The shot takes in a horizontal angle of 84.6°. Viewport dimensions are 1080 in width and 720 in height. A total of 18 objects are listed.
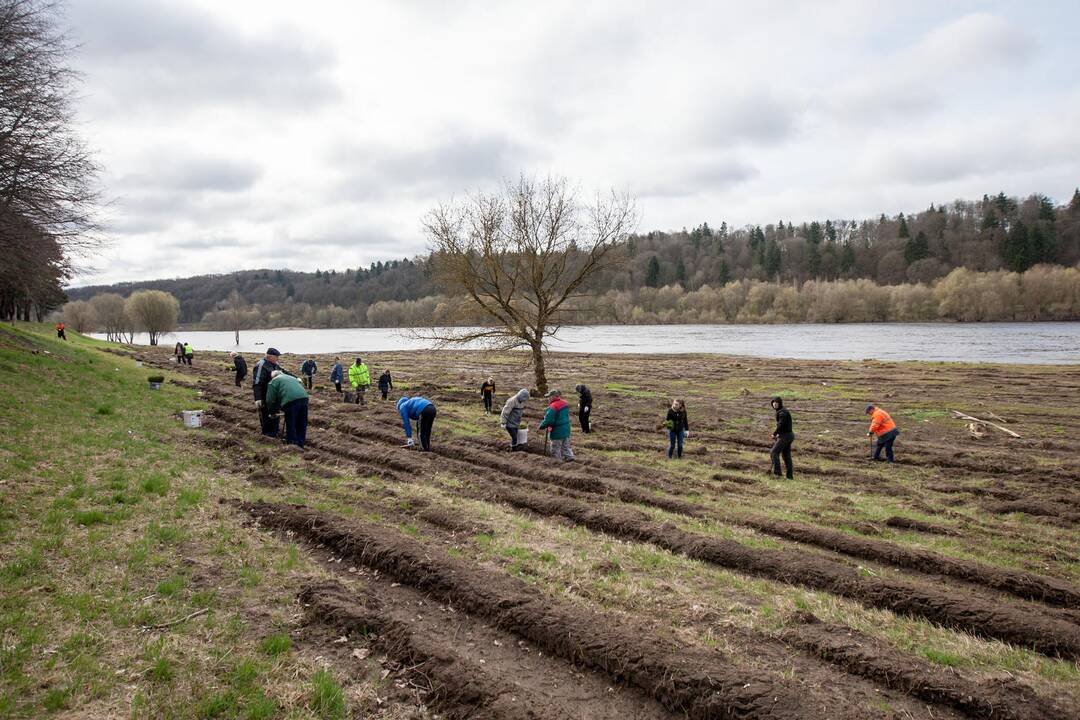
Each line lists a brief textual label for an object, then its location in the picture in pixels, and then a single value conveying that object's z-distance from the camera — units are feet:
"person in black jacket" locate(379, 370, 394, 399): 78.33
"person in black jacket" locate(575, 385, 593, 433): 58.90
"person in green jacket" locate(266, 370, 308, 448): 42.19
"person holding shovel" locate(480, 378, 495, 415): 71.05
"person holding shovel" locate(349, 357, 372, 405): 70.33
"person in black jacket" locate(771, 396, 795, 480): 42.17
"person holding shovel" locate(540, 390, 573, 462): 43.80
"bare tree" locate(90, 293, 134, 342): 276.41
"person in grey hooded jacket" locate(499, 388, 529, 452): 46.98
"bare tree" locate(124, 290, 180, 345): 259.80
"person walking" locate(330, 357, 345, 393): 77.87
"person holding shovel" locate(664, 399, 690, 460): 47.39
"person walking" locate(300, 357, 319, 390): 83.51
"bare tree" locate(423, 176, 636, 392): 82.02
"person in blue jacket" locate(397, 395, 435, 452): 44.73
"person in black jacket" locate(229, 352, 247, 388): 83.35
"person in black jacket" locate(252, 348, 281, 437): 45.06
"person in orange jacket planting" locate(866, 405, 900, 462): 48.37
